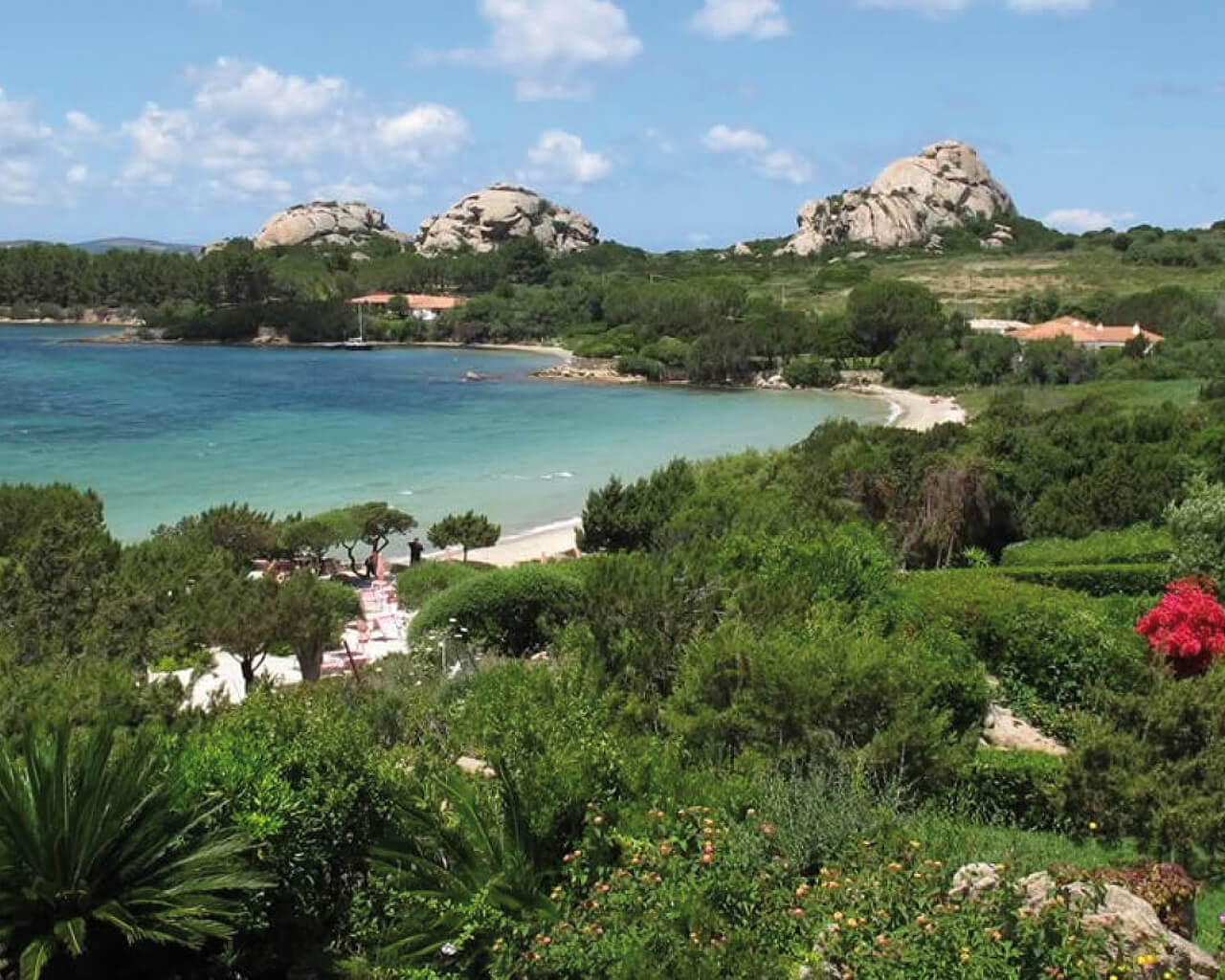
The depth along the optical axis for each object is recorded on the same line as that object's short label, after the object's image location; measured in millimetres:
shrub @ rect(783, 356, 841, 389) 84688
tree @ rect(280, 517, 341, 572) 28234
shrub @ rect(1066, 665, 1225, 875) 9234
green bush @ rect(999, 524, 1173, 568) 21234
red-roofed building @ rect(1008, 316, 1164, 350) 76250
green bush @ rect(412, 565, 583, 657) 17688
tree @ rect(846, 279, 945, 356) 89188
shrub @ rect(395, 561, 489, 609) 22453
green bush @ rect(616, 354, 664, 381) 92375
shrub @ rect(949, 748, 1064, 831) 10438
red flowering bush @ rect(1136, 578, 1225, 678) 13680
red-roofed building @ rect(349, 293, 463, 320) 133375
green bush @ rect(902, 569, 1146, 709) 14086
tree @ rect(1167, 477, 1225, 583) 18817
